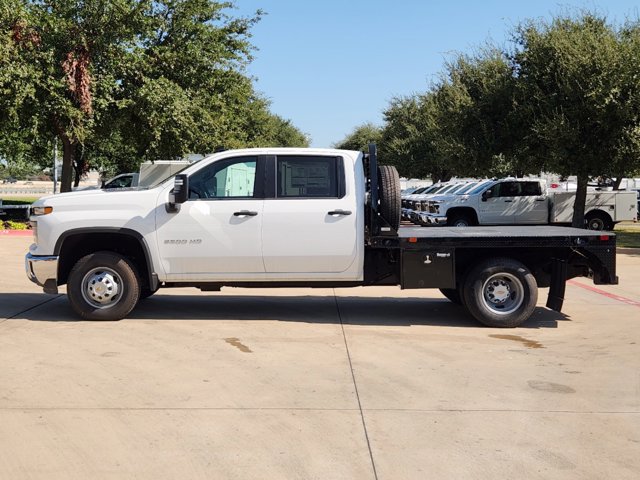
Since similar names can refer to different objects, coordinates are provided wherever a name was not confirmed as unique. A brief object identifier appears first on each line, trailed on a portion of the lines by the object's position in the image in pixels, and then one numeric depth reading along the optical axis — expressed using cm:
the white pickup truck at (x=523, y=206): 2395
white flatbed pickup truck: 819
